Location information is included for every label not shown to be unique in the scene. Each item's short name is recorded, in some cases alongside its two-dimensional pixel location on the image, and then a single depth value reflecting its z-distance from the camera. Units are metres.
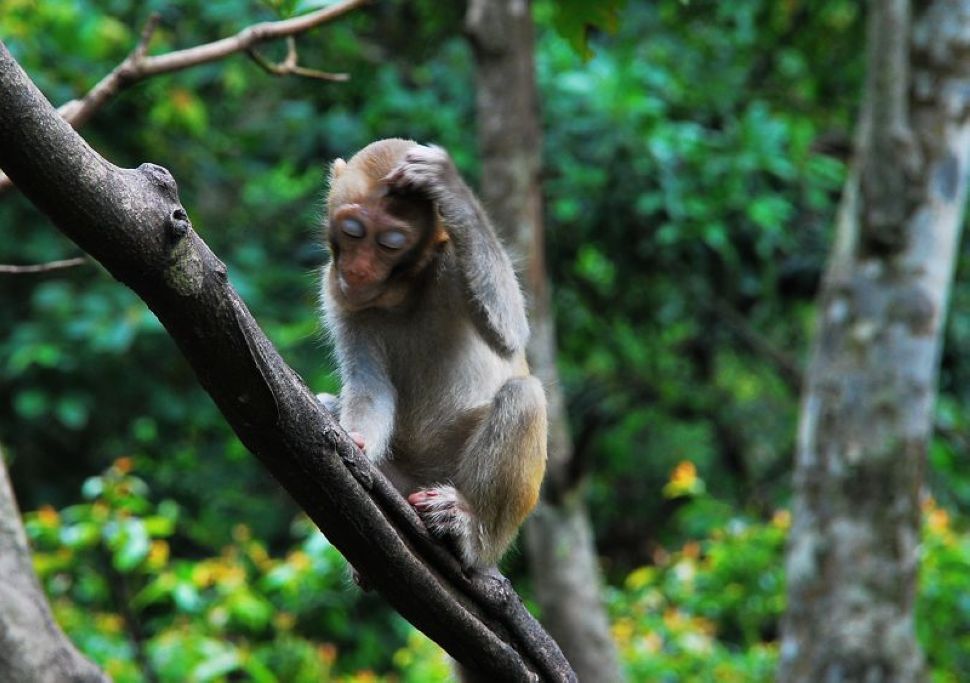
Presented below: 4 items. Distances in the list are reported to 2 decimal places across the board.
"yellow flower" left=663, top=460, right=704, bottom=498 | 17.30
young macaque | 6.79
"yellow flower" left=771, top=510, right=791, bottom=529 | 17.97
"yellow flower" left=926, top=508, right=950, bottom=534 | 17.52
